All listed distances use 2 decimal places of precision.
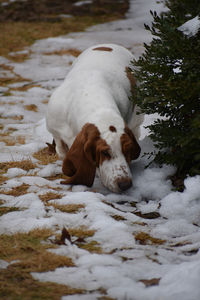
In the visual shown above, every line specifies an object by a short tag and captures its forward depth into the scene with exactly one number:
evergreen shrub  5.65
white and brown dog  7.02
